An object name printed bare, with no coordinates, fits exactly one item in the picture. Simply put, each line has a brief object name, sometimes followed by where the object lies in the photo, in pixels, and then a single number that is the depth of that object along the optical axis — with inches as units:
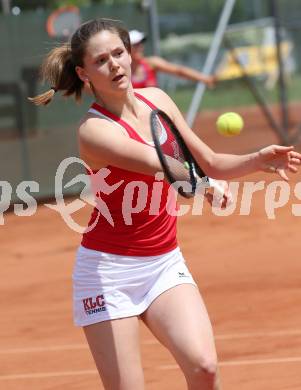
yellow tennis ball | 367.2
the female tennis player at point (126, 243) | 326.6
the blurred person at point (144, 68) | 836.6
